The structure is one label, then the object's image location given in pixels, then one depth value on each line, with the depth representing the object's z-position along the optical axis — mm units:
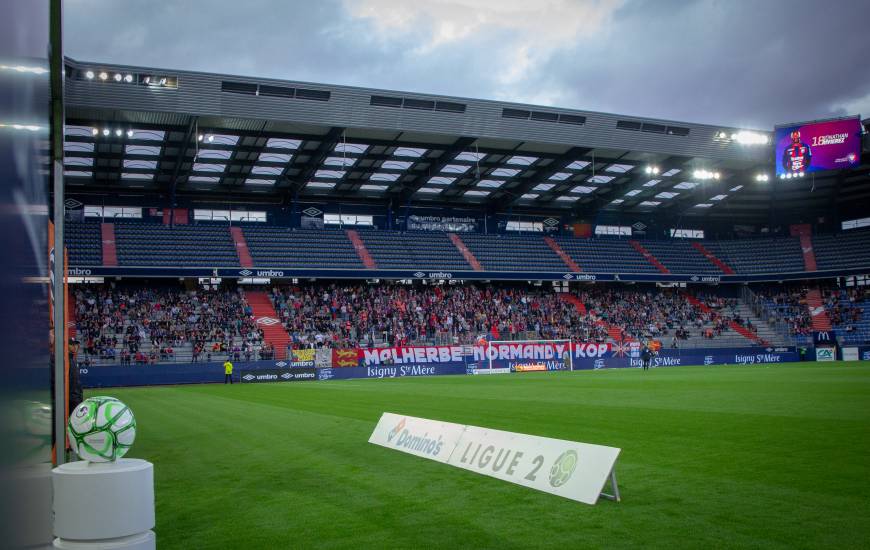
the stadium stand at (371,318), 41562
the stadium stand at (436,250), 46438
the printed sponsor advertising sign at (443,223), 58194
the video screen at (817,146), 43219
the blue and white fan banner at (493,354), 44188
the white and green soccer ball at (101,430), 4223
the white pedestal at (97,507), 3838
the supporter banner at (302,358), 41938
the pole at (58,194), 4055
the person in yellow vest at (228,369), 37509
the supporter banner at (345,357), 42719
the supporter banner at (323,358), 42281
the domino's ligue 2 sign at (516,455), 7465
